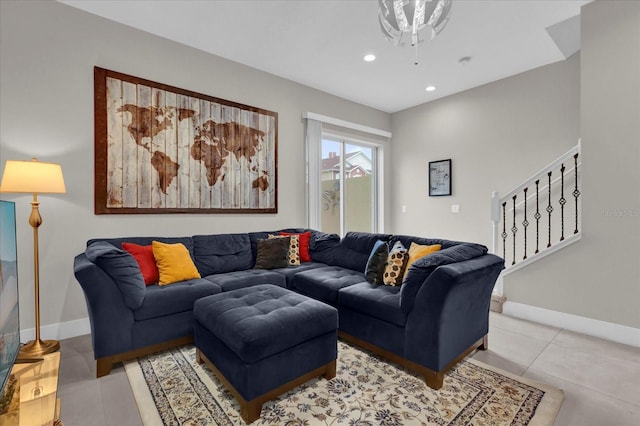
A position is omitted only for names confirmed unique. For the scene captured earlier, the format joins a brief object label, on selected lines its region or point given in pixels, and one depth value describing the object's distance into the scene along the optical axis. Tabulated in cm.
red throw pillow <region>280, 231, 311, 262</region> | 369
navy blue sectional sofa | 196
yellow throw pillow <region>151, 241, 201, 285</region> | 263
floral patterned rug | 167
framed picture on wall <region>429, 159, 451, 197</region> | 482
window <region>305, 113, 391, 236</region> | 449
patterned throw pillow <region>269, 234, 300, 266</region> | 350
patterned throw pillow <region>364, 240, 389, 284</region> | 268
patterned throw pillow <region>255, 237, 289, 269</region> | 335
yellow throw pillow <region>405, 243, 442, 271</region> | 255
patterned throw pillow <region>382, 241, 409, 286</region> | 254
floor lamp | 213
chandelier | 181
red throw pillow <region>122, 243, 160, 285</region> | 258
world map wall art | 288
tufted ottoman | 164
